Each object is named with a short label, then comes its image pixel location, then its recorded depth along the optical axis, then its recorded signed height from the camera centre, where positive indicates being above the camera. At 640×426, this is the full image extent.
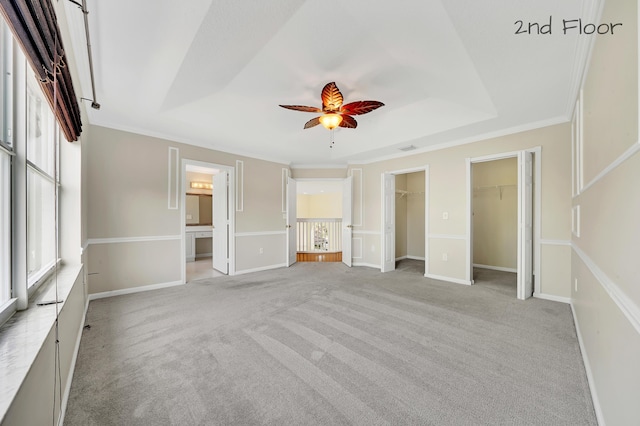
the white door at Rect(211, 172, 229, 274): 4.88 -0.22
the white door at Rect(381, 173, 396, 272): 5.05 -0.21
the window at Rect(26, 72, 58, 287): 1.64 +0.20
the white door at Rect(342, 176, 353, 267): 5.62 -0.23
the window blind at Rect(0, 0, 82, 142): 0.88 +0.72
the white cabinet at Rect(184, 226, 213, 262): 6.18 -0.61
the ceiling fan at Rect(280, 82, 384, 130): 2.56 +1.12
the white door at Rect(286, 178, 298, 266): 5.66 -0.24
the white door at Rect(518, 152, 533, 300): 3.39 -0.15
